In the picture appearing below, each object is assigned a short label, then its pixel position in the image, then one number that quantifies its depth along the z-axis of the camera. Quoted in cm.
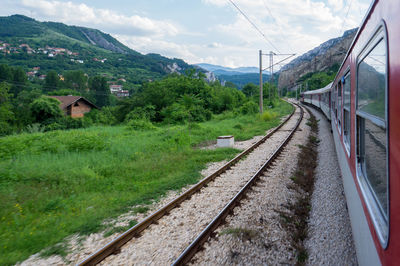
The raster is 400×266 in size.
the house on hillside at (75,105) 5075
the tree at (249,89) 8432
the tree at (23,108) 3882
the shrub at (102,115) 4997
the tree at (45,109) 3622
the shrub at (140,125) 2225
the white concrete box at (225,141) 1302
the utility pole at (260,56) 2234
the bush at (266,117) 2446
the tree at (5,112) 3532
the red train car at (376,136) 174
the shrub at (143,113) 3166
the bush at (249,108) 3259
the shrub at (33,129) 2125
